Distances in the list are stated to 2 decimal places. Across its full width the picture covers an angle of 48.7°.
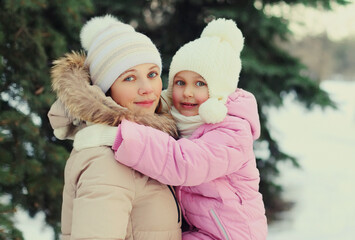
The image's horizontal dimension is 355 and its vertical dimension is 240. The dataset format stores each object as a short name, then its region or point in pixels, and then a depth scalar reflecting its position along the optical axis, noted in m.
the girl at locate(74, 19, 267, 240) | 1.59
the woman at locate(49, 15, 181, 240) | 1.50
